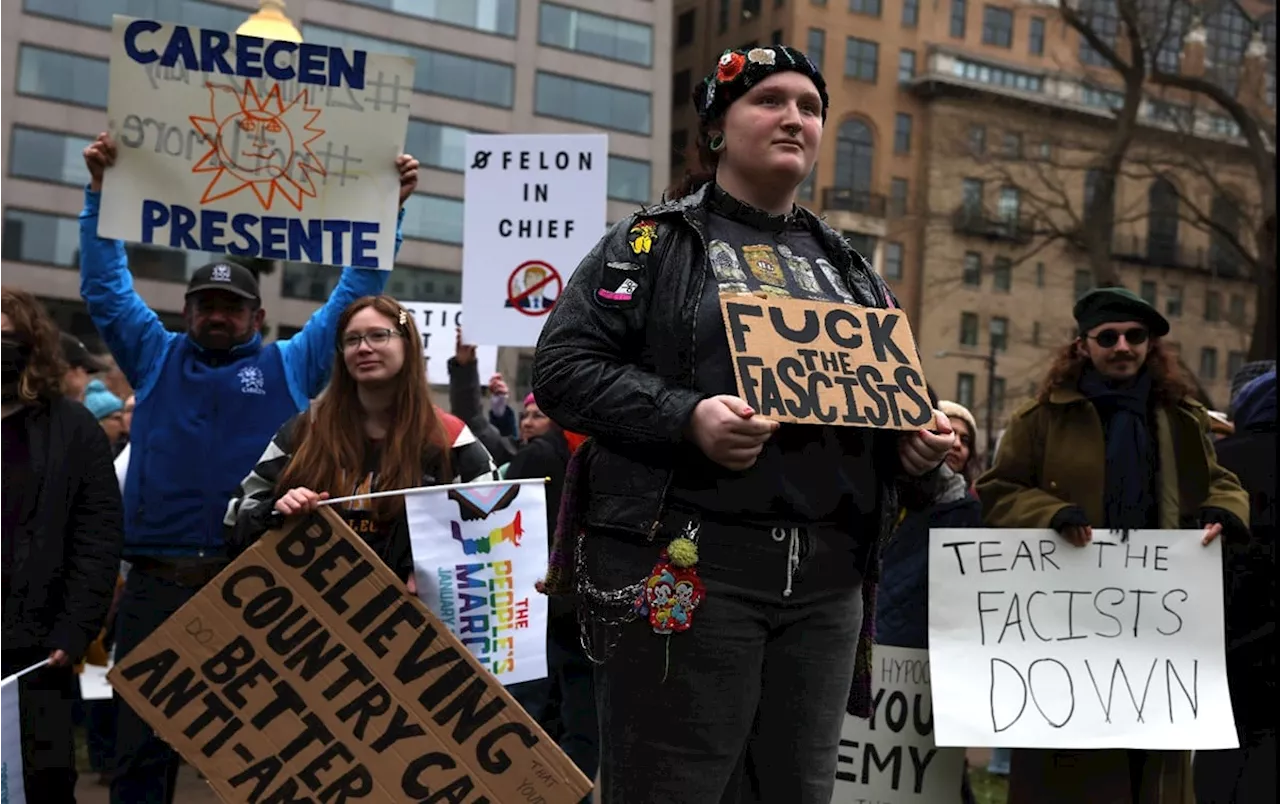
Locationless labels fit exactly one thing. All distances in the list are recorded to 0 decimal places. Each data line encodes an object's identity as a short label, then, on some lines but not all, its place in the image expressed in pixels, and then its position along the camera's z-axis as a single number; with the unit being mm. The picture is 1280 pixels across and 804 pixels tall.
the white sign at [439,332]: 10281
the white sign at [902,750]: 5152
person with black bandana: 2855
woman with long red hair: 4141
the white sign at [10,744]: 4043
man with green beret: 4930
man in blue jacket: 4711
